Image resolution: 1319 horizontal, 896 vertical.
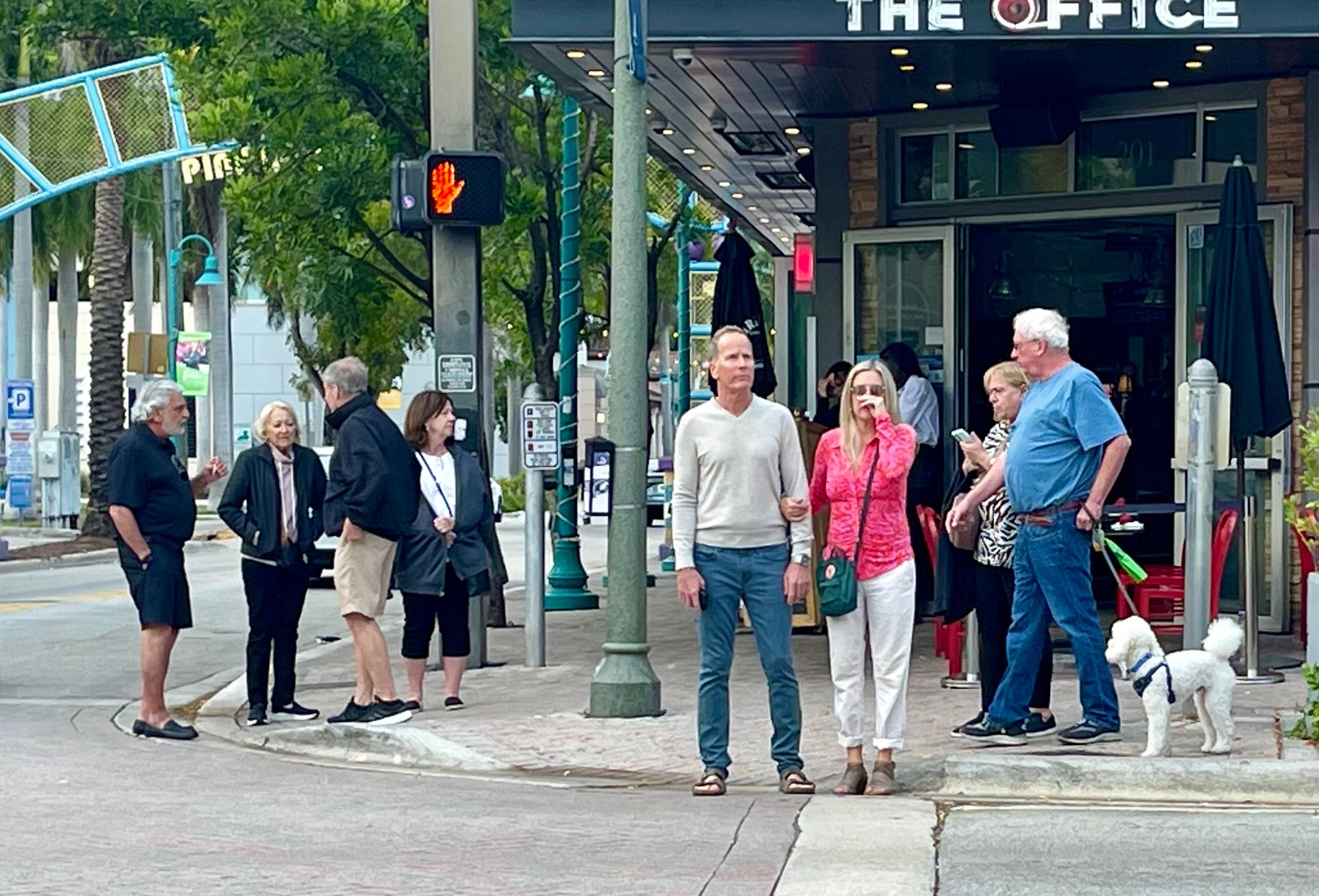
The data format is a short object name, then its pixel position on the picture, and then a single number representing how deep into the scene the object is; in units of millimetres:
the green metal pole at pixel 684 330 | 29750
